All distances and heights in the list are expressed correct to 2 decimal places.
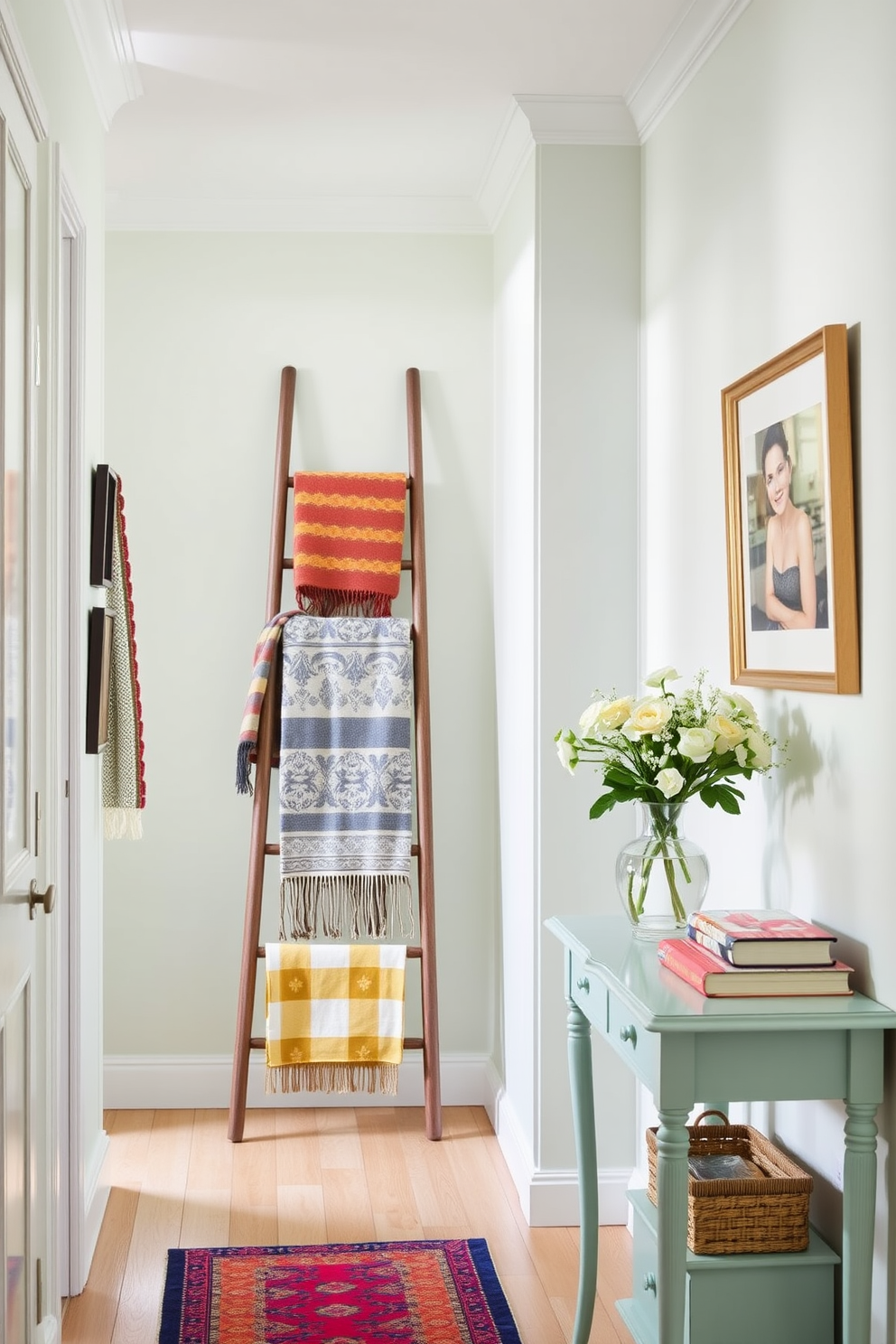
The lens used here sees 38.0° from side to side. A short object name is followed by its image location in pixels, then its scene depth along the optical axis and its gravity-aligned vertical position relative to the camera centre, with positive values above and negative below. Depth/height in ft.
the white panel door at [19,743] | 6.00 -0.06
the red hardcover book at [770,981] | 6.12 -1.21
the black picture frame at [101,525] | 9.32 +1.48
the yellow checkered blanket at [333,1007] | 11.77 -2.52
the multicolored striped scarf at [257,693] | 11.57 +0.33
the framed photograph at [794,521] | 6.26 +1.08
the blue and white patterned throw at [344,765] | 11.86 -0.33
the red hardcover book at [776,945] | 6.14 -1.04
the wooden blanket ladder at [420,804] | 11.76 -0.69
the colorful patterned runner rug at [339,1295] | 8.29 -3.80
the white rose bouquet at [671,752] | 6.95 -0.15
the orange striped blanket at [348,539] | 11.99 +1.76
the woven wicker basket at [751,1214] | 6.53 -2.47
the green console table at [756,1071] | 5.85 -1.60
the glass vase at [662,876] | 7.38 -0.86
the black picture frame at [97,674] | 9.13 +0.40
